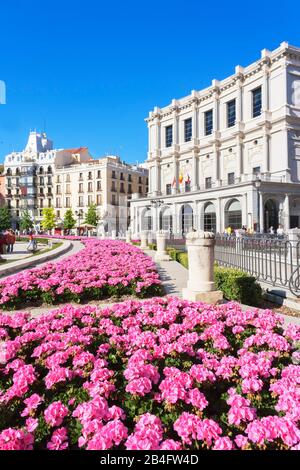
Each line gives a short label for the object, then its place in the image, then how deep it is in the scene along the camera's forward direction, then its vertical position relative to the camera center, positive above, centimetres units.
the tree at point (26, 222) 6825 +235
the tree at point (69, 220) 6234 +248
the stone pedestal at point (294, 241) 697 -28
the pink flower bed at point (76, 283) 703 -124
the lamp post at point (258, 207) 3142 +242
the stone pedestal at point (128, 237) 3205 -60
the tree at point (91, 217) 5959 +294
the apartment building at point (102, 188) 6338 +954
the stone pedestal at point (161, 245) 1699 -75
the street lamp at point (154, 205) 4369 +391
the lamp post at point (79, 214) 6438 +380
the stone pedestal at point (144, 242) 2546 -87
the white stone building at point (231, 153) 3353 +1047
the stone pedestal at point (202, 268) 651 -79
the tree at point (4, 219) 6894 +320
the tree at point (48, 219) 6600 +288
